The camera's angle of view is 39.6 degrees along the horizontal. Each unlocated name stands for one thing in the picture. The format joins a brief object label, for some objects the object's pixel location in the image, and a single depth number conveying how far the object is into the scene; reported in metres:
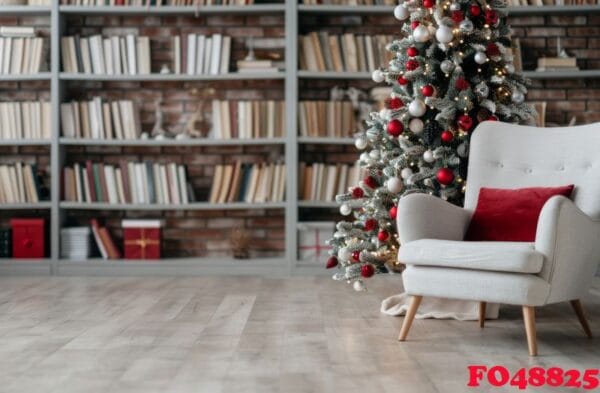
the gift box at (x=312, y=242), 5.69
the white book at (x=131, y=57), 5.77
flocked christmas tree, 4.31
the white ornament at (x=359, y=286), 4.32
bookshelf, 5.68
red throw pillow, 3.54
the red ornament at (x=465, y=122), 4.25
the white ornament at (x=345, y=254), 4.41
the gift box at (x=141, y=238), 5.75
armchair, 3.04
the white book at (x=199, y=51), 5.76
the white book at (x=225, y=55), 5.76
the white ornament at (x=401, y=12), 4.52
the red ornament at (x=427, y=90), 4.30
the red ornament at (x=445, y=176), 4.17
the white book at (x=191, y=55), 5.75
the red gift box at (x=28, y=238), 5.74
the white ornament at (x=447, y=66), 4.31
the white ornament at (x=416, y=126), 4.32
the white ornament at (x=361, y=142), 4.54
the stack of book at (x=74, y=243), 5.76
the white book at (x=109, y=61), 5.77
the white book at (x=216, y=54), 5.75
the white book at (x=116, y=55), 5.77
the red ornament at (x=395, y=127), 4.32
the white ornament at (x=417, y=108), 4.29
